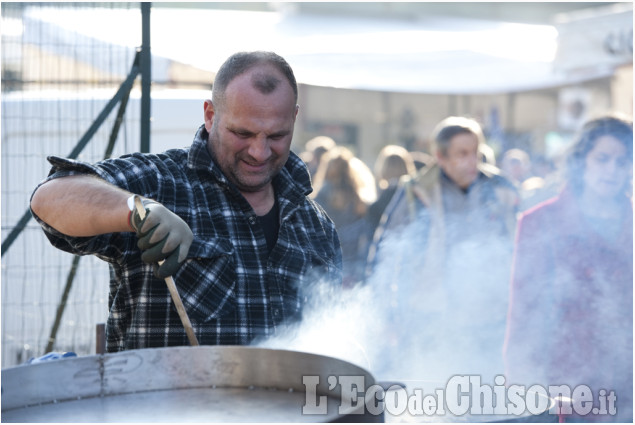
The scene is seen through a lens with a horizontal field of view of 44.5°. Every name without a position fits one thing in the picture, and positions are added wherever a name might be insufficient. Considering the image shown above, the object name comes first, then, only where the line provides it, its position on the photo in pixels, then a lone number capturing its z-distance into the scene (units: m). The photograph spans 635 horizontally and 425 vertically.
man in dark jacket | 1.92
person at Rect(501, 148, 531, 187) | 7.93
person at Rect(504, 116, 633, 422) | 3.31
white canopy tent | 6.46
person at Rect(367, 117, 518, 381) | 4.27
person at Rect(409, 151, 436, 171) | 7.10
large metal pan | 1.44
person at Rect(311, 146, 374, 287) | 5.57
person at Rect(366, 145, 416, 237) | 5.47
